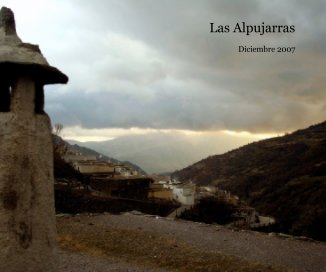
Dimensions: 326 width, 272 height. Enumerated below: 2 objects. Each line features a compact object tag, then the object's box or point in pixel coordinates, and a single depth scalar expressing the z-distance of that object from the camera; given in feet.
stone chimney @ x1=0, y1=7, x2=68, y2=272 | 15.38
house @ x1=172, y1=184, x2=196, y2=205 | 166.52
